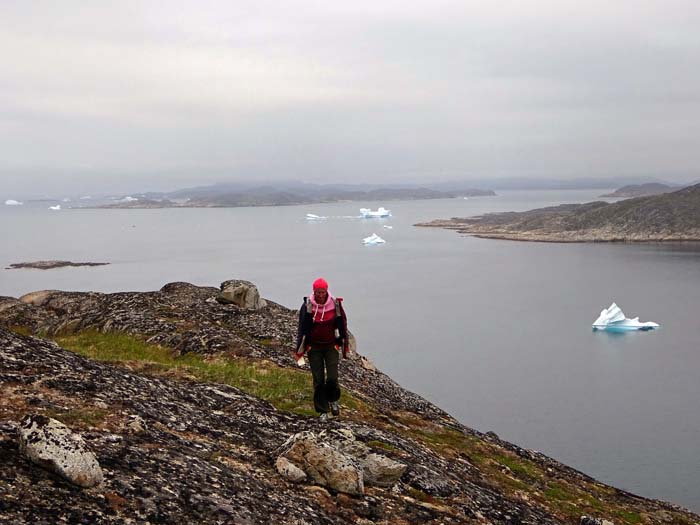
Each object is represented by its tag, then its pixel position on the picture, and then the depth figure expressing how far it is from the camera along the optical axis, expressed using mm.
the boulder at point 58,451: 8586
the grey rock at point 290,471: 11475
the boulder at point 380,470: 12492
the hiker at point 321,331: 14461
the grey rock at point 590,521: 16141
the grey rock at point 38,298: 32938
